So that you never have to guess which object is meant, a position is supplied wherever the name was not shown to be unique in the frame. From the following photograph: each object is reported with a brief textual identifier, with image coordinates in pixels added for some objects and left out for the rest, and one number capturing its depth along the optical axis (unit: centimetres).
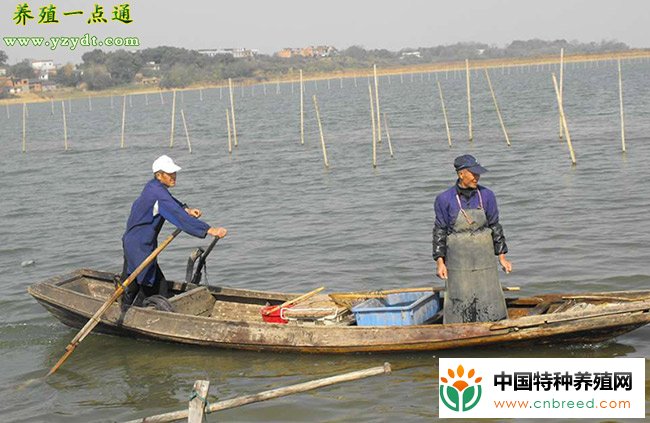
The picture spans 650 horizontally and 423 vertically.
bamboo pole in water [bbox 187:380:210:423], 577
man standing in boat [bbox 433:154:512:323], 791
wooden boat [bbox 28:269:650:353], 818
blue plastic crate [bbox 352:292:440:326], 872
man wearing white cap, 905
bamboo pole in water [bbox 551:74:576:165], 2183
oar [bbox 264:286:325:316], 941
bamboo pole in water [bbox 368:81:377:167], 2467
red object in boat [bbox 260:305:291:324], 938
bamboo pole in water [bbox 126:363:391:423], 591
